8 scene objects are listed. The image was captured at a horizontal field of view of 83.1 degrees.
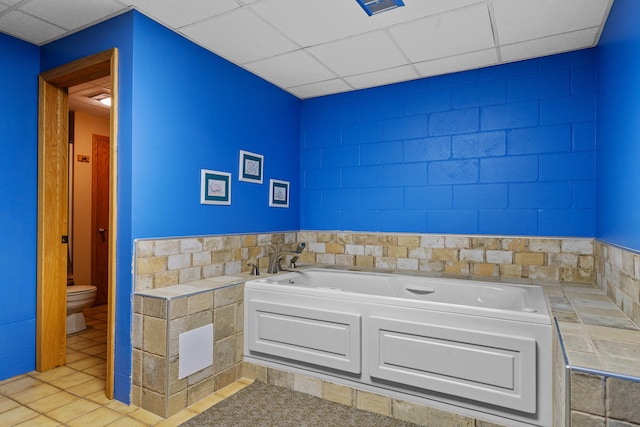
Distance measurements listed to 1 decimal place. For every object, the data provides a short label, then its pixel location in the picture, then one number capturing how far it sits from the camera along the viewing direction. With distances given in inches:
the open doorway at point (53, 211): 97.2
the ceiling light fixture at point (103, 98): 141.1
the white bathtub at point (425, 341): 66.7
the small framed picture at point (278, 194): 130.9
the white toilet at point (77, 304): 125.9
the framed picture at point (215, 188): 102.3
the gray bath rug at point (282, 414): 75.4
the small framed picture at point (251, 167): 116.6
